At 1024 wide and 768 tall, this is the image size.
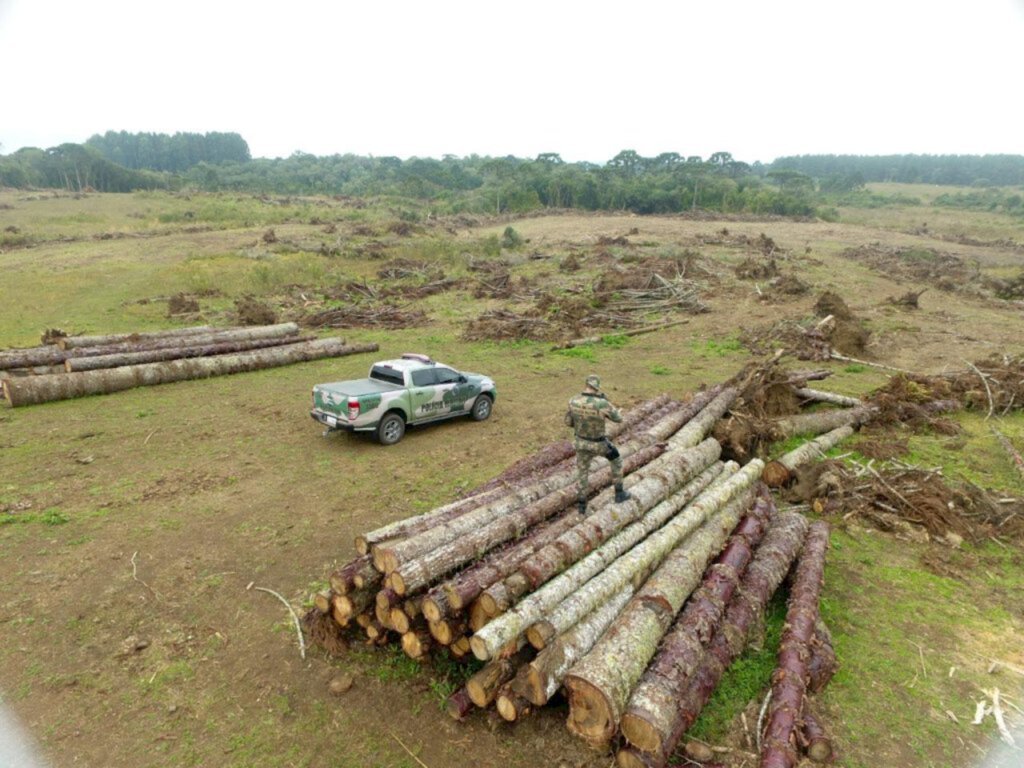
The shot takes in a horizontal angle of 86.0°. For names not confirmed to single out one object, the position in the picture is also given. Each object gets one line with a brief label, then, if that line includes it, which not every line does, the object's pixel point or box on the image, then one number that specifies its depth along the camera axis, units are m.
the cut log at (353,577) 6.40
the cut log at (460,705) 5.59
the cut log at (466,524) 6.29
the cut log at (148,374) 14.62
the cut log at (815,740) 5.21
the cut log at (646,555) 5.84
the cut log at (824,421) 13.16
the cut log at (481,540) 6.11
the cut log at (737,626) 4.90
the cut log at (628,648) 5.02
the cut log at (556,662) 5.27
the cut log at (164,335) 17.84
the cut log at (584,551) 5.61
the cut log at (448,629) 5.91
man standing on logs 8.01
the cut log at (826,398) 14.52
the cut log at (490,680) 5.45
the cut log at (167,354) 16.33
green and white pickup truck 12.13
